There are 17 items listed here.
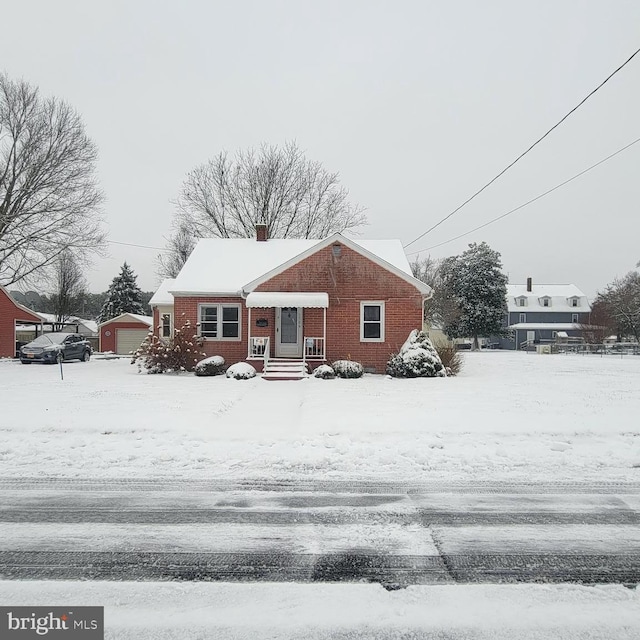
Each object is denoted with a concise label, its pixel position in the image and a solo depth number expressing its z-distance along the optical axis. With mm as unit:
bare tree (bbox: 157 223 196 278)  42719
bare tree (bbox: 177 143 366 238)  38188
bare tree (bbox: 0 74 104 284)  27219
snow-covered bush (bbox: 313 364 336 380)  16953
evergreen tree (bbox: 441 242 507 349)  49500
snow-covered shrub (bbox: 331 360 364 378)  17219
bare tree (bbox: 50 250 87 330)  54188
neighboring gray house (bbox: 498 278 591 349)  61344
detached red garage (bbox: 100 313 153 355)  41438
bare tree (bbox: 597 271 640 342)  43906
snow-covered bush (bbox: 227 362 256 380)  16859
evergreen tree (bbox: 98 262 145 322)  56812
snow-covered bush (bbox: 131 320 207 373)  18703
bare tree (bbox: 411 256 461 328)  48281
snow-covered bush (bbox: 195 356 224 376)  17781
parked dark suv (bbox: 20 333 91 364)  25641
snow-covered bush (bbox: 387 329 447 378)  17219
